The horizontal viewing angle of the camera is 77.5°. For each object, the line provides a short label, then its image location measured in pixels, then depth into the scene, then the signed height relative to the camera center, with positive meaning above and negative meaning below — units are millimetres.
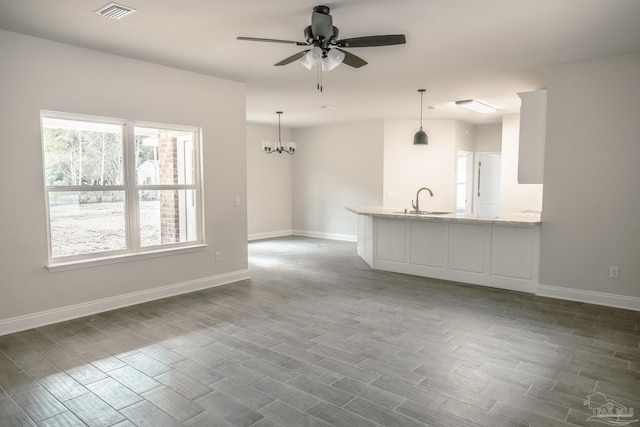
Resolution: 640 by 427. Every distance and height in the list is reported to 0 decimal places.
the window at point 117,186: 4035 -66
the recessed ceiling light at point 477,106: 6502 +1280
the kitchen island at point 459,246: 5012 -913
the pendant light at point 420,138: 6809 +729
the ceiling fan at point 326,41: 2896 +1052
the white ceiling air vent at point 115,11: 3108 +1353
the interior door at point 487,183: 9641 -53
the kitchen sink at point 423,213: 6096 -493
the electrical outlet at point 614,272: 4422 -1009
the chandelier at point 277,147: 8484 +732
